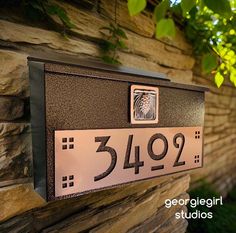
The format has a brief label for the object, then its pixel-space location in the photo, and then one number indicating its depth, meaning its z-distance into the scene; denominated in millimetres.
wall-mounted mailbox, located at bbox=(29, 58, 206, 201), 703
